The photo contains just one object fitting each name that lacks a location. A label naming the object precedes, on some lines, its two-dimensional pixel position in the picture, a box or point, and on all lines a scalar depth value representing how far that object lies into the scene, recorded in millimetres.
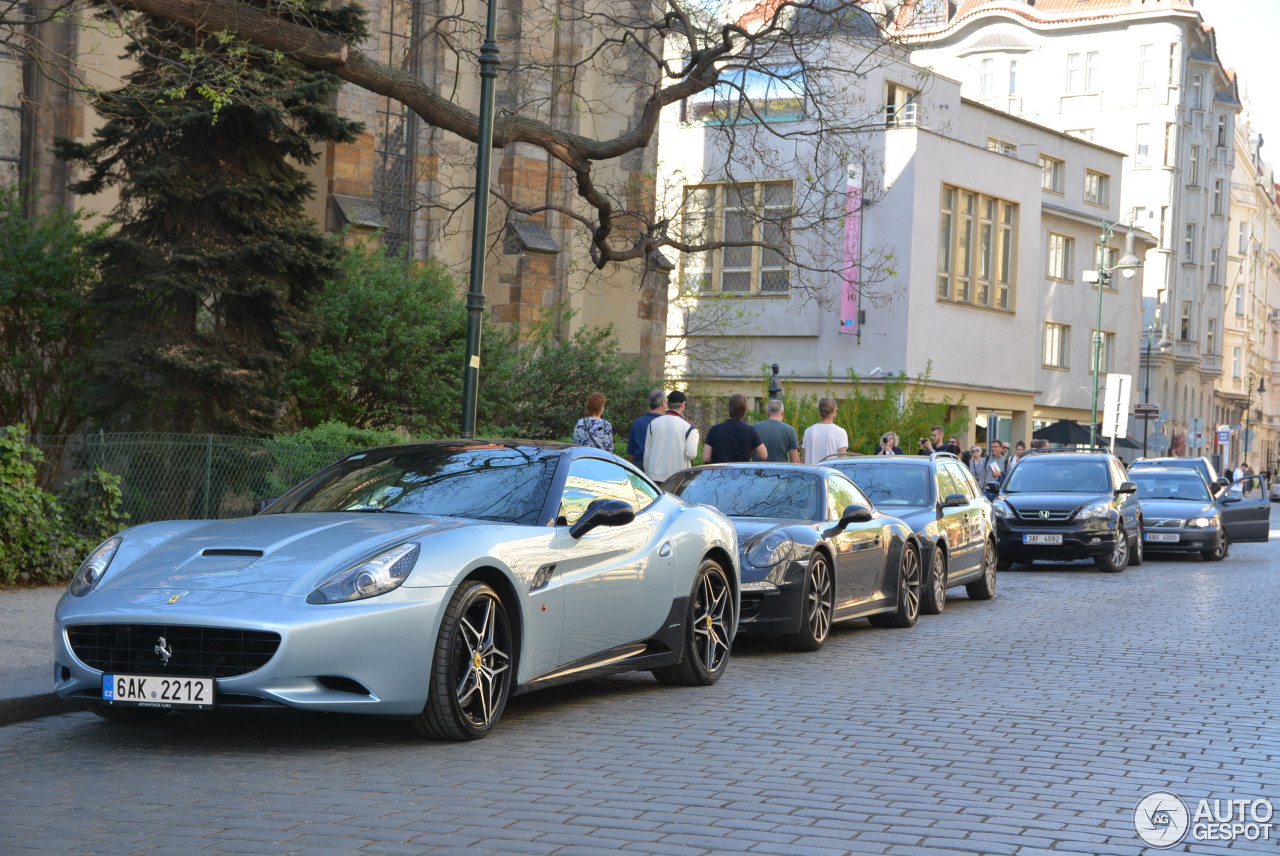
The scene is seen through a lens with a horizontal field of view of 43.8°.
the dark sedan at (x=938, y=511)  15305
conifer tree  18516
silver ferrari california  6953
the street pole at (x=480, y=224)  14438
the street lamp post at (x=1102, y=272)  41625
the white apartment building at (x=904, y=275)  45250
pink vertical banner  43875
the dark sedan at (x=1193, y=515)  26750
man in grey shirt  17000
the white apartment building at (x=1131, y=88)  78625
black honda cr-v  22719
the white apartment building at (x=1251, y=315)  95875
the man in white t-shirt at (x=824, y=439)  18844
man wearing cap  16109
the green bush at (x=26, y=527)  13070
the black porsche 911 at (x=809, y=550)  11562
